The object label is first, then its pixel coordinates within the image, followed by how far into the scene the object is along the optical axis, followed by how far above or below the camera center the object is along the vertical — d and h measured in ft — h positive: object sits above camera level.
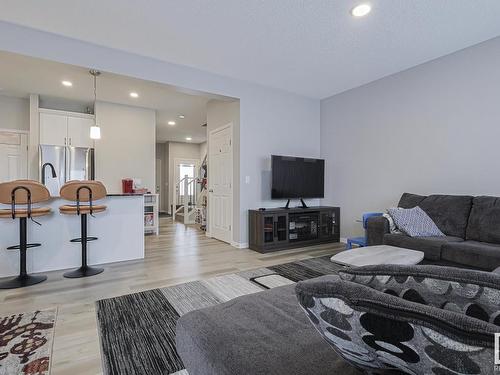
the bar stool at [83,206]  10.19 -0.70
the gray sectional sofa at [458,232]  8.26 -1.70
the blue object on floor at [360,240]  12.28 -2.54
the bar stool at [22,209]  9.11 -0.75
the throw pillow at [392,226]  10.82 -1.59
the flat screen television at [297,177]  14.96 +0.63
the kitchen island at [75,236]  10.06 -2.03
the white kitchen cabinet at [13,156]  17.35 +2.18
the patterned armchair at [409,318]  1.32 -0.77
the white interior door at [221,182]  15.84 +0.37
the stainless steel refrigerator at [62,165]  17.03 +1.59
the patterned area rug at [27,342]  5.12 -3.44
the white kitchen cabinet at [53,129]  17.08 +3.95
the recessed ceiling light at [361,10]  8.52 +5.88
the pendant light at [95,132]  13.99 +3.02
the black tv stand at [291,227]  14.08 -2.25
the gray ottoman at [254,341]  2.26 -1.54
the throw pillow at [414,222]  10.20 -1.37
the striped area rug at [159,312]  5.28 -3.41
